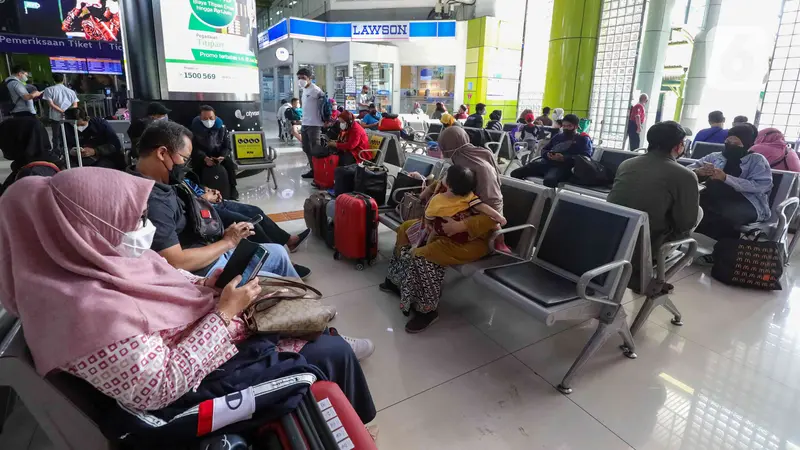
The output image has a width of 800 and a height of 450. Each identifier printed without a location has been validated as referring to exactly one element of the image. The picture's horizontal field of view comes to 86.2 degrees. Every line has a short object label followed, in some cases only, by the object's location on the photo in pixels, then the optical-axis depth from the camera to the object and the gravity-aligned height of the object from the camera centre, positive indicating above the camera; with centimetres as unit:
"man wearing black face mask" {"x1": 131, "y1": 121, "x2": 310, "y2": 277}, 198 -52
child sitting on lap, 269 -56
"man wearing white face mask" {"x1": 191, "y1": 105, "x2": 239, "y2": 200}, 530 -44
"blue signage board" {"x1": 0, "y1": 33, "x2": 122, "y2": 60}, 1377 +180
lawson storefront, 1566 +189
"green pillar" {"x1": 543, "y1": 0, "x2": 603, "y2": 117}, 919 +131
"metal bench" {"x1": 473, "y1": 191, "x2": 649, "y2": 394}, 223 -90
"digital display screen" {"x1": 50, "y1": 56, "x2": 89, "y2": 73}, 1496 +127
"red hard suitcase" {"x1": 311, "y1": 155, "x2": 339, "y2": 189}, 648 -91
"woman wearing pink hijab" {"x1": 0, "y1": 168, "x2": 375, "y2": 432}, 106 -51
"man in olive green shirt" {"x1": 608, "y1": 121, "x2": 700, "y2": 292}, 263 -43
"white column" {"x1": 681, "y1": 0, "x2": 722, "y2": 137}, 1259 +137
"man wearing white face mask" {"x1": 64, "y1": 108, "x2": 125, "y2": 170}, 510 -46
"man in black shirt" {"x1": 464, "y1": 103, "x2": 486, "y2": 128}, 881 -14
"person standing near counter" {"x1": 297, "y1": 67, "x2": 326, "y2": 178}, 743 +0
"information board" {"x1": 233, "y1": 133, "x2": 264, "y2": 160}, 609 -55
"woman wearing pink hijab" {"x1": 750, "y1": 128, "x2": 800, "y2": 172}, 408 -29
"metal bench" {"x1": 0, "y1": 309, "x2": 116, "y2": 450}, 107 -75
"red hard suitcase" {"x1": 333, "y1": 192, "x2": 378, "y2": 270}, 355 -97
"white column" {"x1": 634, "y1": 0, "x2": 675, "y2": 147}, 1049 +162
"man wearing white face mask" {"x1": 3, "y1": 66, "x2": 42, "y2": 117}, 839 +9
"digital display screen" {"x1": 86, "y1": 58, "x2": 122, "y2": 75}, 1536 +130
